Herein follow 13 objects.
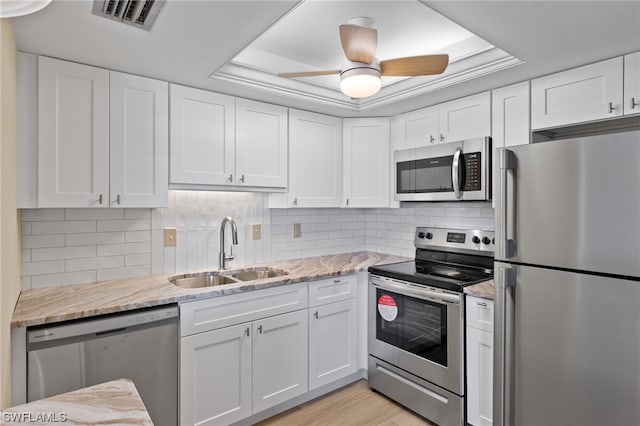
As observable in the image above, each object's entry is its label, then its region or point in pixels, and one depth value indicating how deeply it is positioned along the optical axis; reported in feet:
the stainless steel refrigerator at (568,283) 4.77
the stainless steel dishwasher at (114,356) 5.41
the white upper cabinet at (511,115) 7.50
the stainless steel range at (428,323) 7.34
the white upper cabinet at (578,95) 6.34
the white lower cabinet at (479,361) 6.79
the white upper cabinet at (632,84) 6.08
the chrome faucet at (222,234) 8.56
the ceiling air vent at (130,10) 4.77
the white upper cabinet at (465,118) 8.19
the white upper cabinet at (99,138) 6.30
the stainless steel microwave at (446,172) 8.13
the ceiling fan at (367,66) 5.37
